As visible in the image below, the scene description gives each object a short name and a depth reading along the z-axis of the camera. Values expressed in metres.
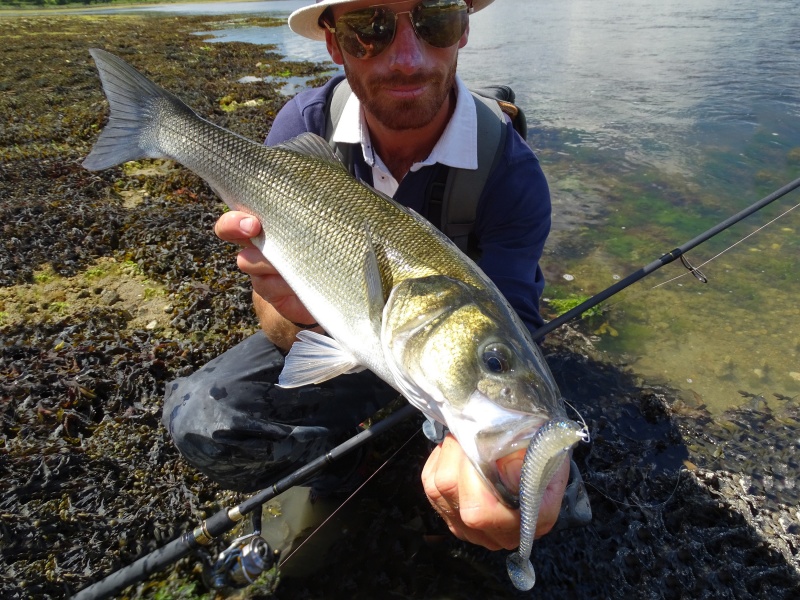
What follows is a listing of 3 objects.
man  0.55
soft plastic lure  0.31
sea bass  0.37
